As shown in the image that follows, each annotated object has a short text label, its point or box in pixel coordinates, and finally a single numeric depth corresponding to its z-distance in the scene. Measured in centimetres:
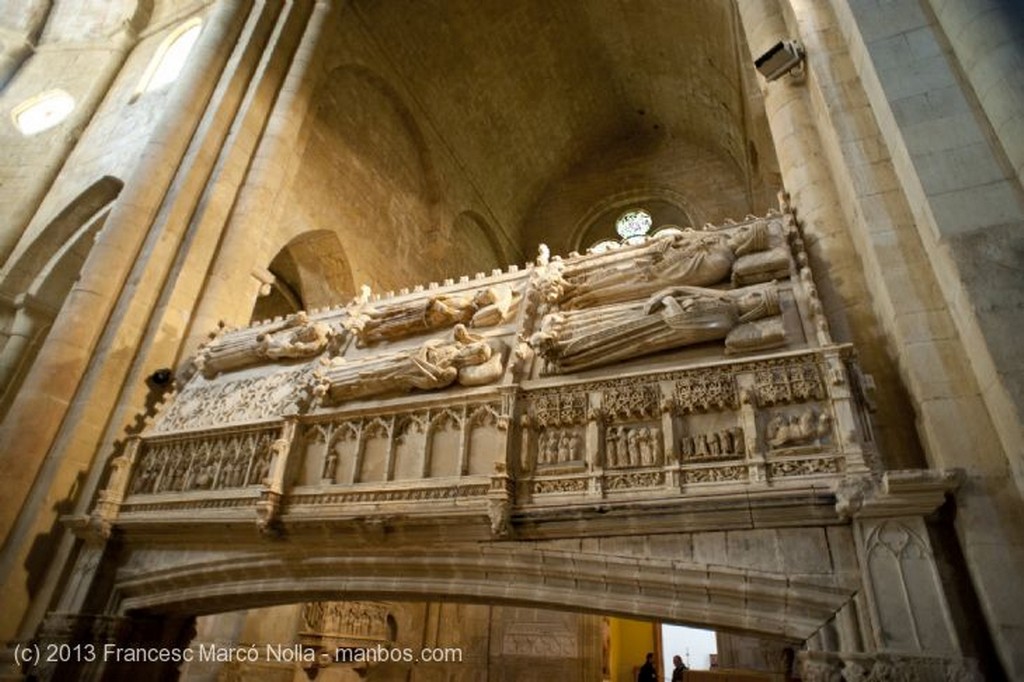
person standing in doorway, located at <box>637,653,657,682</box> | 895
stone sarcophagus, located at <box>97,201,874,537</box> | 390
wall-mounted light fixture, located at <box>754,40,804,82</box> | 570
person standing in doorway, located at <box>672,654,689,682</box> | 887
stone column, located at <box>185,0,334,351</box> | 789
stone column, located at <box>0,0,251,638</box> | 602
